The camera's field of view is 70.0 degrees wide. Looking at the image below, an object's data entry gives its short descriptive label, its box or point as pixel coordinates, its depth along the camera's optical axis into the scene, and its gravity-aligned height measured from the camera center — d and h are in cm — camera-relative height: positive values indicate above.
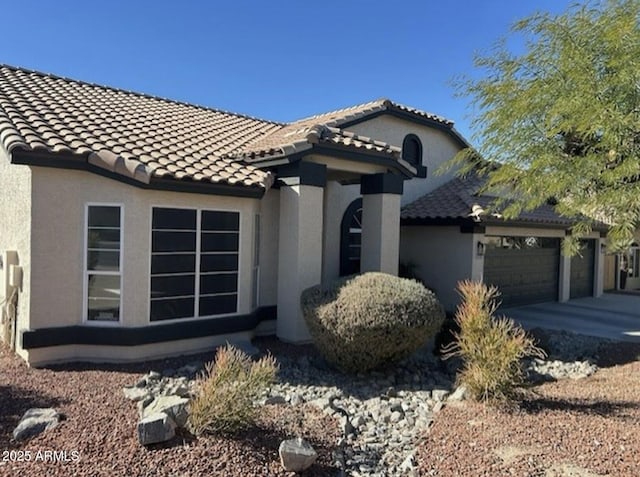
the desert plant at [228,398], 563 -213
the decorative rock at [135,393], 729 -278
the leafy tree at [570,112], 818 +261
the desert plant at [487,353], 728 -187
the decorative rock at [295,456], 526 -261
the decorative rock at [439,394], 826 -294
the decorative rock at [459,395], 796 -278
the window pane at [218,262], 1052 -79
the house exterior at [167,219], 909 +22
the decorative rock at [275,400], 750 -283
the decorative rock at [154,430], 530 -238
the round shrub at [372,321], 876 -171
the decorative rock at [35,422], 562 -255
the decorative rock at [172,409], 566 -233
